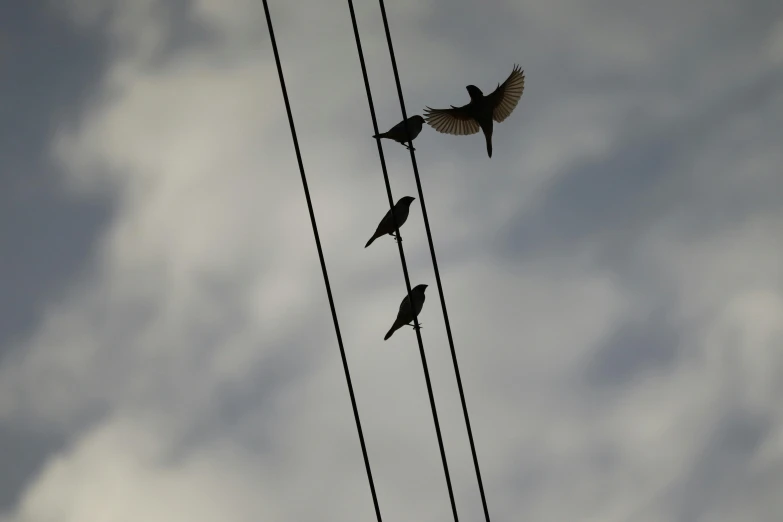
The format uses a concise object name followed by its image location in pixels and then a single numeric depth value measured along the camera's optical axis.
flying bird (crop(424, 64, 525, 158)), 22.87
